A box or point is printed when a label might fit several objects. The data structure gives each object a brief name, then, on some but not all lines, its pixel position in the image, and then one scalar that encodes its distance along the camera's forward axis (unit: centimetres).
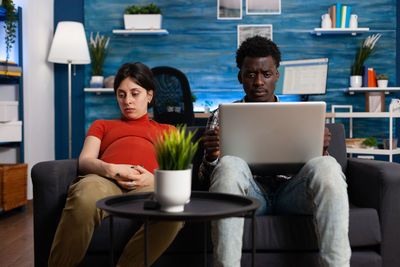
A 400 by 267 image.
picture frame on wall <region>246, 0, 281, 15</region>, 440
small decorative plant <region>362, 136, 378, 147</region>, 370
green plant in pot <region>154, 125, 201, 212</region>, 107
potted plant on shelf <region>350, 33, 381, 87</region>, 424
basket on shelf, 313
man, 133
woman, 145
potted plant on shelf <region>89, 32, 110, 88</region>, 436
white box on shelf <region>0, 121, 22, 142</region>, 327
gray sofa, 158
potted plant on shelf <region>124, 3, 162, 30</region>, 429
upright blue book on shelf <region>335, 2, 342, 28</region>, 424
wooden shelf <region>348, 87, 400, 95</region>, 416
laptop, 144
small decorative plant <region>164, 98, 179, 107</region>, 351
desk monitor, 386
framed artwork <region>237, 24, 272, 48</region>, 441
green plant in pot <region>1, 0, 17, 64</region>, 337
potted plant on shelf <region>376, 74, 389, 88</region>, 418
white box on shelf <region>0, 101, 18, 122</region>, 324
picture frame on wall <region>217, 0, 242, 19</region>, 441
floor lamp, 400
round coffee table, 102
